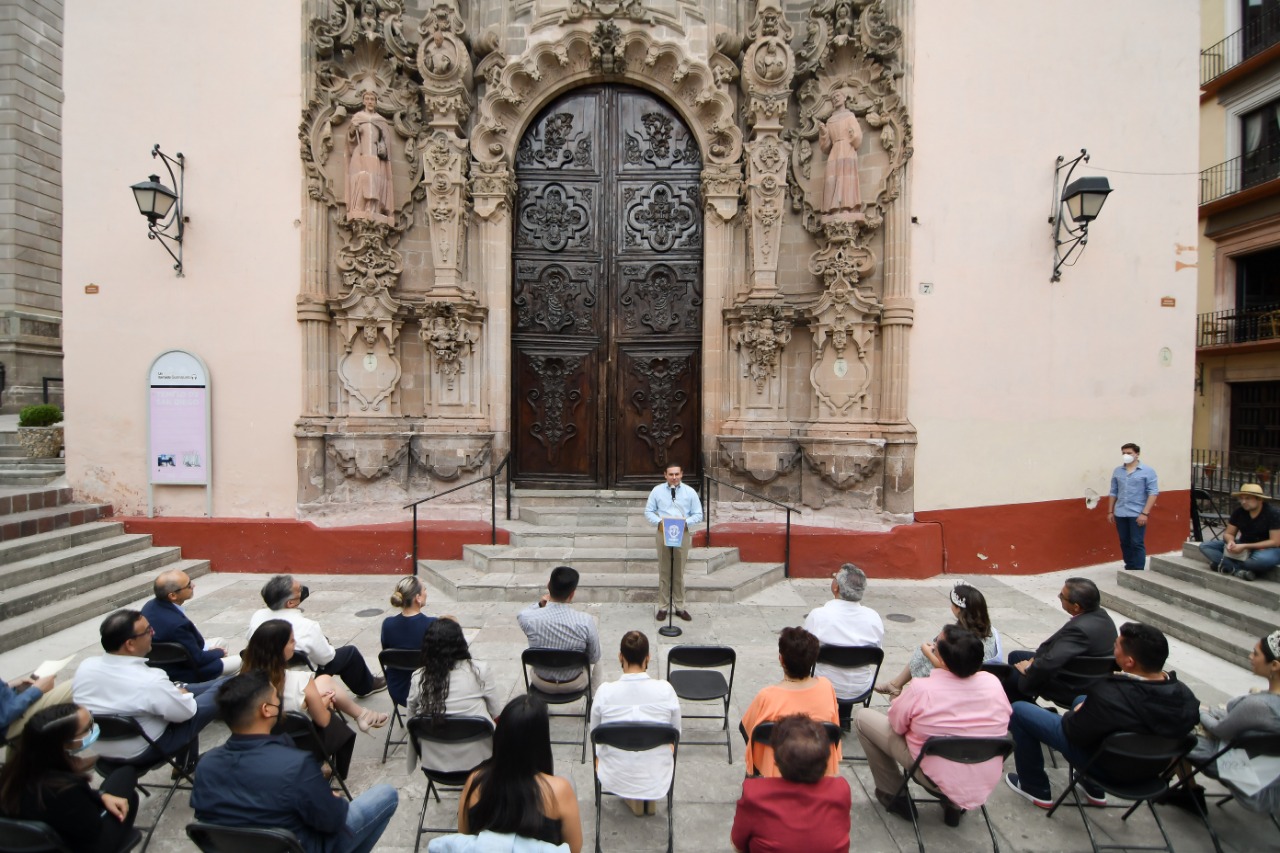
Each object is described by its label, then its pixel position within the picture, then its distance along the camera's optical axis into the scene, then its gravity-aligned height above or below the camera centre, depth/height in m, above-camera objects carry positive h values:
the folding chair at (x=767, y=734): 2.84 -1.47
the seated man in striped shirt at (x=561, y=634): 3.97 -1.39
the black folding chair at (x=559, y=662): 3.78 -1.51
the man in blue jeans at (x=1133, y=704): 2.97 -1.36
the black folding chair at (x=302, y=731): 2.98 -1.52
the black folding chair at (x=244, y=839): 2.21 -1.51
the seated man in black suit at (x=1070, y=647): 3.70 -1.36
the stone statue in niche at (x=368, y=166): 8.39 +3.26
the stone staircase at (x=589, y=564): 6.95 -1.80
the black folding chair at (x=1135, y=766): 2.96 -1.69
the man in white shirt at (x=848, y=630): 3.91 -1.35
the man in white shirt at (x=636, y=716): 3.03 -1.49
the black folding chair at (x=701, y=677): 3.81 -1.66
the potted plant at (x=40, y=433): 9.62 -0.37
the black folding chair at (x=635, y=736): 2.90 -1.49
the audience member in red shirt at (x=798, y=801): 2.30 -1.44
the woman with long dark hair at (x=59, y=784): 2.39 -1.43
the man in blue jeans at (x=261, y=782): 2.32 -1.38
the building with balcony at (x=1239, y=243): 17.20 +4.91
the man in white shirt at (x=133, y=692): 3.21 -1.44
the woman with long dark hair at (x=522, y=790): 2.15 -1.33
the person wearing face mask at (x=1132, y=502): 7.51 -1.03
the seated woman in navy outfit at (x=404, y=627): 3.91 -1.33
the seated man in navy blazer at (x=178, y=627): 3.98 -1.37
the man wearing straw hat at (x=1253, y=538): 6.06 -1.18
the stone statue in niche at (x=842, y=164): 8.33 +3.29
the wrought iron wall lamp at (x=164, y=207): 7.57 +2.50
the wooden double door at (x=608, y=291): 9.39 +1.80
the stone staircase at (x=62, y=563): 6.16 -1.76
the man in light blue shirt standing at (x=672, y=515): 6.33 -1.02
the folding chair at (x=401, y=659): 3.80 -1.49
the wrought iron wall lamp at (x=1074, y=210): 7.53 +2.51
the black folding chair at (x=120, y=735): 3.09 -1.62
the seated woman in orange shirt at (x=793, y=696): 3.03 -1.37
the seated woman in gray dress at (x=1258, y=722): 3.03 -1.47
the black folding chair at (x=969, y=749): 2.93 -1.55
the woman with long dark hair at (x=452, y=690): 3.06 -1.40
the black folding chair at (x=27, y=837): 2.29 -1.57
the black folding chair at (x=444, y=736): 2.95 -1.52
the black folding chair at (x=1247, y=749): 2.94 -1.58
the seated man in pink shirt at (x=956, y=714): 3.04 -1.46
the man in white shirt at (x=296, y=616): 3.96 -1.31
